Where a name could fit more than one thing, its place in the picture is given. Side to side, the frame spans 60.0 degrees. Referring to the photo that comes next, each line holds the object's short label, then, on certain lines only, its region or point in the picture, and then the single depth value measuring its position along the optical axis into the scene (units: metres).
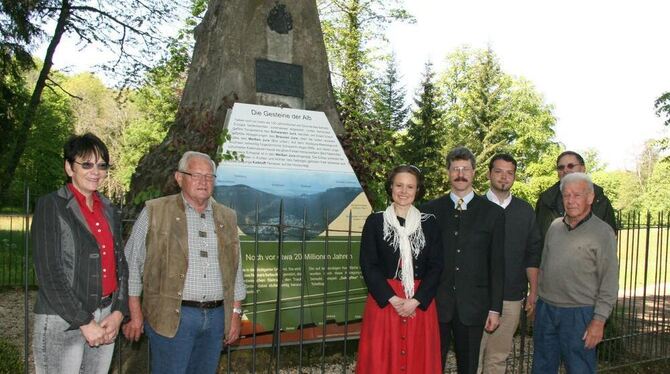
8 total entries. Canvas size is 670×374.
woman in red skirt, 3.69
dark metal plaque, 6.09
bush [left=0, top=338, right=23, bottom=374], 4.95
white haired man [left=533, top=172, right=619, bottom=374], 4.19
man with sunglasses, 4.95
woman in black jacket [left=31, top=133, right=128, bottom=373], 2.91
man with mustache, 4.05
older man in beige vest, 3.40
